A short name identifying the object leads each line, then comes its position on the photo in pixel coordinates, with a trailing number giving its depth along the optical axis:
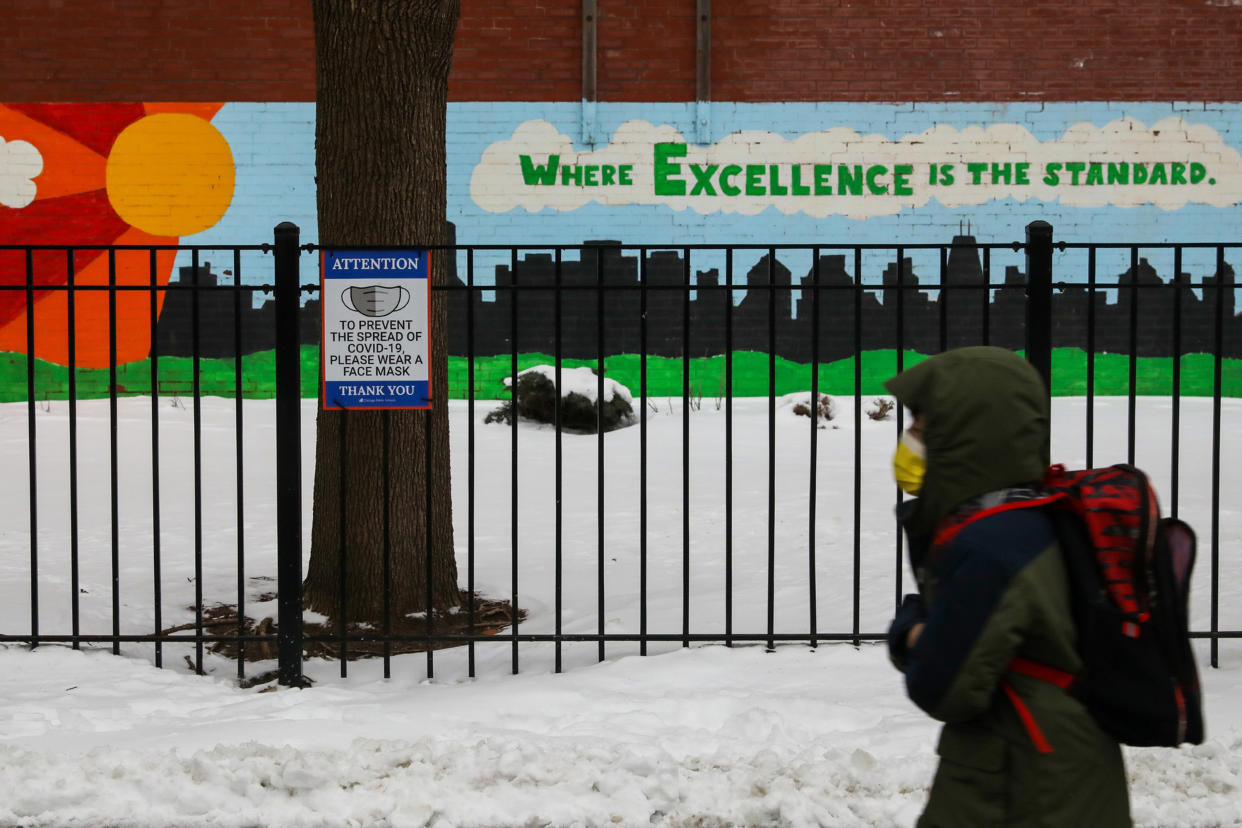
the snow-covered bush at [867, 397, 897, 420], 13.26
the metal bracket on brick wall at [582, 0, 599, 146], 13.91
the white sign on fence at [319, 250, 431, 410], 4.71
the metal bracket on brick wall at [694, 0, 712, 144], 13.95
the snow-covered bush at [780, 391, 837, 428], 13.38
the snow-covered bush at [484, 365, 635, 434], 12.38
